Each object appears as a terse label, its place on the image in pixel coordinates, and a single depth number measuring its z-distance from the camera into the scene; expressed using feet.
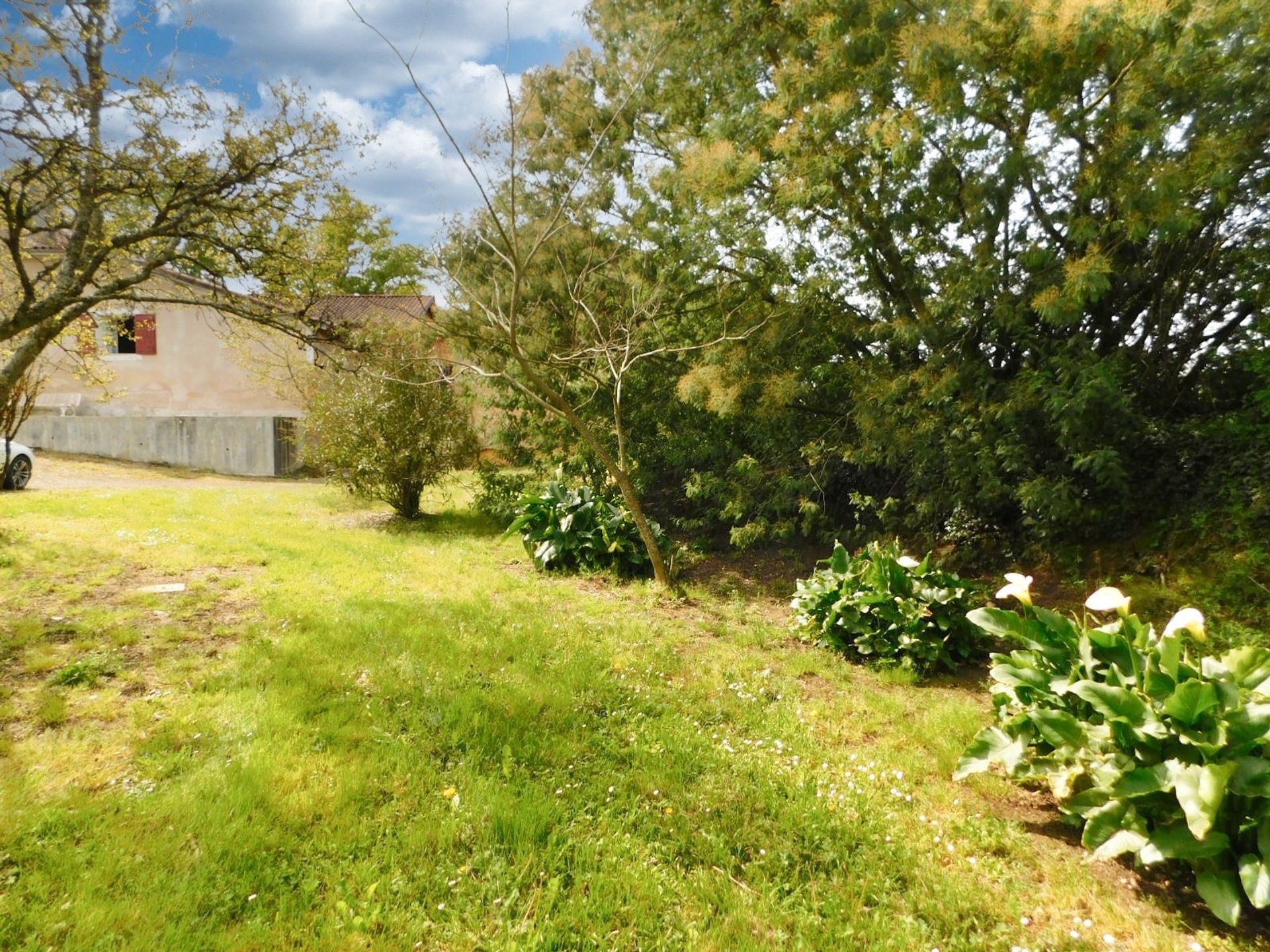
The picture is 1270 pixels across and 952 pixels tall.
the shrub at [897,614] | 14.56
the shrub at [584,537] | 22.99
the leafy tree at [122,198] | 13.67
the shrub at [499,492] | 31.73
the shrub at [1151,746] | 6.79
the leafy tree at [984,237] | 15.17
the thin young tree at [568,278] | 24.85
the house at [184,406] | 55.01
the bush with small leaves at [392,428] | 30.22
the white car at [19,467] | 34.32
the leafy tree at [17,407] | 32.27
